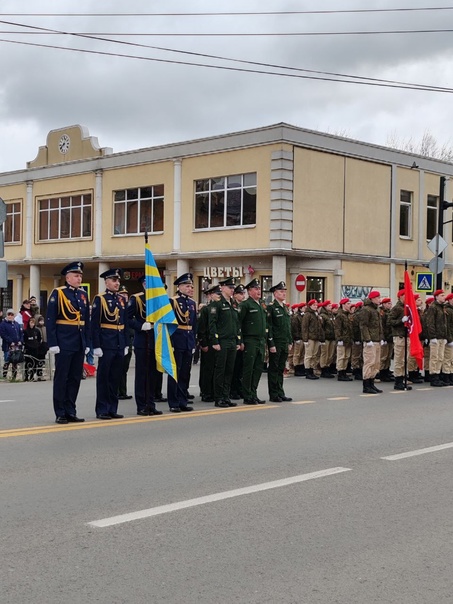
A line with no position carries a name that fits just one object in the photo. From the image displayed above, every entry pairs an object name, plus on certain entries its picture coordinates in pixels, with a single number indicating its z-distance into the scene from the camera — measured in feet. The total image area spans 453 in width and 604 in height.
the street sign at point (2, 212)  55.26
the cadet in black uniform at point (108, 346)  37.55
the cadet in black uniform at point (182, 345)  40.88
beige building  105.29
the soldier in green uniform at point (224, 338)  43.52
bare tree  218.59
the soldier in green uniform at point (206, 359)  45.21
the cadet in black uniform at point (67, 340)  35.63
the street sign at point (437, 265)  87.30
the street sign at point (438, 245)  85.71
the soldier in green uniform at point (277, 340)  45.88
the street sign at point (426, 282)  87.63
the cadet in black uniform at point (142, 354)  39.68
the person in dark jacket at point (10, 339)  59.47
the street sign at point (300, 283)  103.09
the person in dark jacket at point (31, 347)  59.62
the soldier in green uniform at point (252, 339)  44.52
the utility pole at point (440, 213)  91.83
